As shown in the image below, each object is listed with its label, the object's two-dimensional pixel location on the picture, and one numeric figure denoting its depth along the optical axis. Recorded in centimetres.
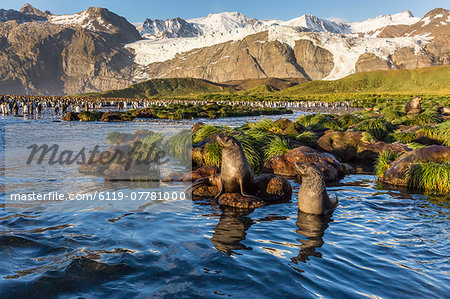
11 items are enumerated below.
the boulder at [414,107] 3131
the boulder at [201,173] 1115
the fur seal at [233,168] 901
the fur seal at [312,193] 825
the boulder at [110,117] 3889
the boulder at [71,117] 3854
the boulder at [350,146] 1619
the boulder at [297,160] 1268
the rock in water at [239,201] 865
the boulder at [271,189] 963
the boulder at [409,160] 1152
